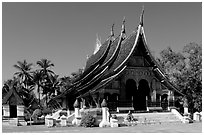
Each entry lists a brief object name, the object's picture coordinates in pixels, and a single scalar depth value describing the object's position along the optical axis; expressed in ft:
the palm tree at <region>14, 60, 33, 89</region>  130.11
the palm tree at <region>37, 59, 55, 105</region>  131.64
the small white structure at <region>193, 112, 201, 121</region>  67.26
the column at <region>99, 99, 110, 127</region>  52.06
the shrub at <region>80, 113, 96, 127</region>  52.47
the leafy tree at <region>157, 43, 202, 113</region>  91.86
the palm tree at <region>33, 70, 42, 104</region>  128.47
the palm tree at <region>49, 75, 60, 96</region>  132.52
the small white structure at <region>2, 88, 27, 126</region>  70.28
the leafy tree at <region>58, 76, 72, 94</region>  132.54
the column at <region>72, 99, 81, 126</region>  57.03
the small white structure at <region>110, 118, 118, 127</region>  52.01
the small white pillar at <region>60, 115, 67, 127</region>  56.73
